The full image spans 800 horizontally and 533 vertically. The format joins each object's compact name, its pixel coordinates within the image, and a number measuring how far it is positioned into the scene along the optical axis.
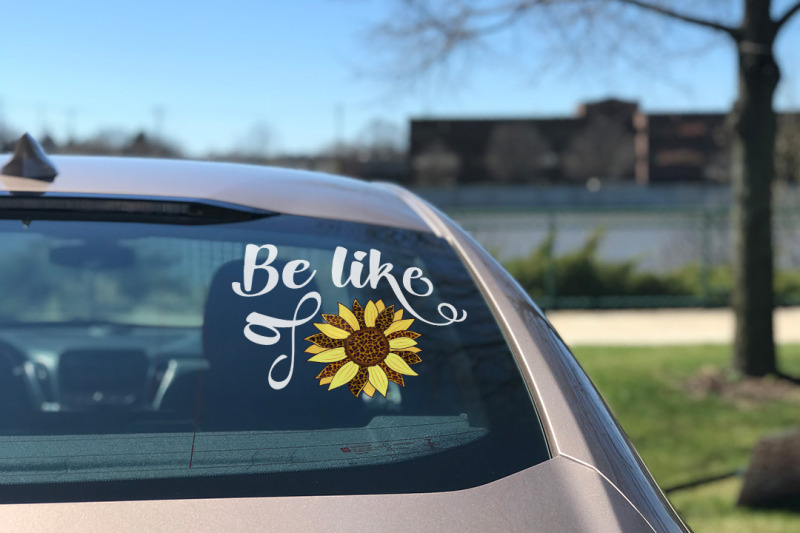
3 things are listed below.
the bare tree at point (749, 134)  7.39
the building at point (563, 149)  69.12
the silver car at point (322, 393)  1.17
